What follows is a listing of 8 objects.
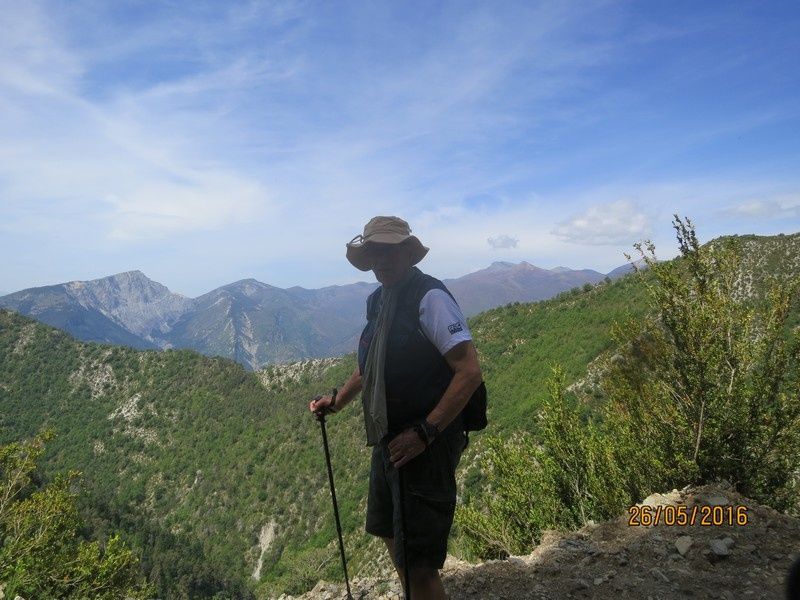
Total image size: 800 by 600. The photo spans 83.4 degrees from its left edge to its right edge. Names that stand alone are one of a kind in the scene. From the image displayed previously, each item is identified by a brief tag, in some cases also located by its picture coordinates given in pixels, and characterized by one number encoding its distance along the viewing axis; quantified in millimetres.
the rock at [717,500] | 5875
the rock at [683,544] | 5081
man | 2623
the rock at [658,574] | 4582
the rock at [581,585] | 4551
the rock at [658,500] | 6215
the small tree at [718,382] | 6746
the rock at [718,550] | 4871
